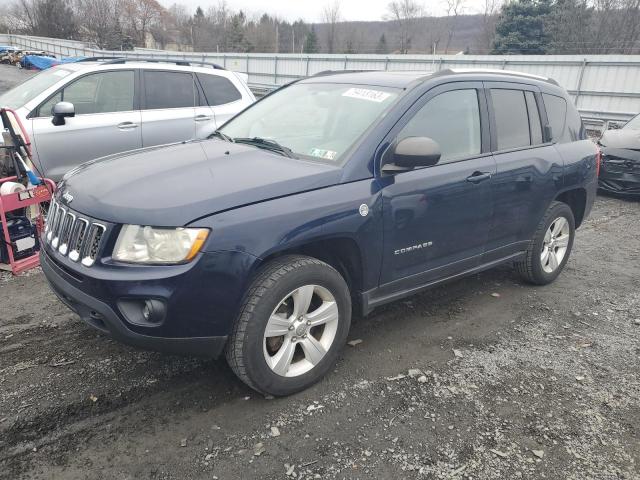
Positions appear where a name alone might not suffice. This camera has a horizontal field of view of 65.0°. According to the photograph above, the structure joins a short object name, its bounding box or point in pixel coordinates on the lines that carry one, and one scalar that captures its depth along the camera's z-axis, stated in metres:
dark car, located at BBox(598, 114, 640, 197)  8.36
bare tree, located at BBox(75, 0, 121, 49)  65.05
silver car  5.74
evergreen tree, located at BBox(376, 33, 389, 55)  51.36
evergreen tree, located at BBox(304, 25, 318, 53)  62.00
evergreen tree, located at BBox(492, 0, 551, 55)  32.34
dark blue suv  2.49
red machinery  4.50
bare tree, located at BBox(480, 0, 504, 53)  46.67
